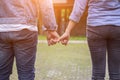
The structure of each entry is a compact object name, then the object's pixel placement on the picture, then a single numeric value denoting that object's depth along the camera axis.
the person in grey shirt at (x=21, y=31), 1.74
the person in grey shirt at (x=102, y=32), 1.79
